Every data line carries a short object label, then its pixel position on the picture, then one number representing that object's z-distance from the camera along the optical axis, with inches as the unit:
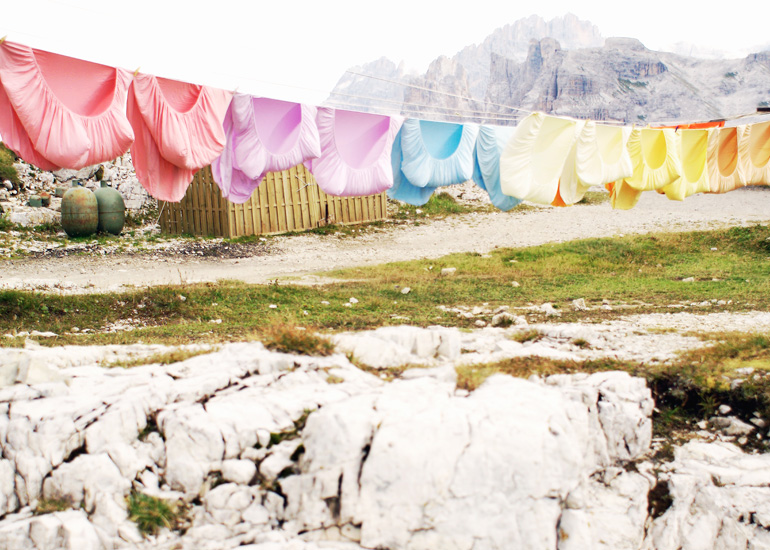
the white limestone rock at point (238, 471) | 174.4
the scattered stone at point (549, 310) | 385.7
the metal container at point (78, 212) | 702.5
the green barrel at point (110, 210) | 732.7
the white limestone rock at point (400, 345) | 232.2
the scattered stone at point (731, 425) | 209.5
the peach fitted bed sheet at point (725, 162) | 466.3
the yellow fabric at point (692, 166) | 457.1
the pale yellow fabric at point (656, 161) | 430.3
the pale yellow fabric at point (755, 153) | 469.7
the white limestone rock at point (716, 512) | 185.8
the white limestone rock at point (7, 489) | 172.6
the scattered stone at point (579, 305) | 402.0
